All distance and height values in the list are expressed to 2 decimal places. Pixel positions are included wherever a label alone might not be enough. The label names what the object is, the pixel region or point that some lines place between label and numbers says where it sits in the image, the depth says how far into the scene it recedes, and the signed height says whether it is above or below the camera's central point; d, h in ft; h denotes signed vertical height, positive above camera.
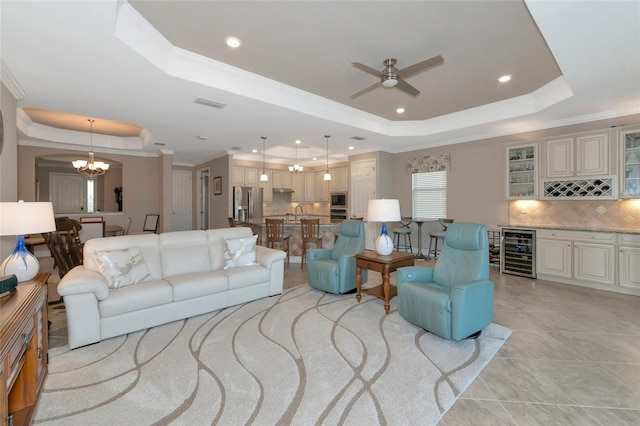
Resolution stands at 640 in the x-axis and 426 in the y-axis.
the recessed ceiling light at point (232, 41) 9.95 +5.93
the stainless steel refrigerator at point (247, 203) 26.55 +0.80
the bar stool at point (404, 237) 21.08 -2.15
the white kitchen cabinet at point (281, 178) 30.50 +3.52
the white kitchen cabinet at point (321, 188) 31.44 +2.53
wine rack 14.48 +1.18
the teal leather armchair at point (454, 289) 8.49 -2.51
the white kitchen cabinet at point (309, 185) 32.53 +2.95
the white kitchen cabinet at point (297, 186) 31.89 +2.80
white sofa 8.61 -2.56
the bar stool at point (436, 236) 19.66 -1.68
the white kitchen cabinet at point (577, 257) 13.82 -2.32
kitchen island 19.58 -1.53
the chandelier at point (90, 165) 21.04 +3.43
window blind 22.11 +1.29
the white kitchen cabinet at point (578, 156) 14.46 +2.85
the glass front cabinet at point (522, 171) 16.81 +2.35
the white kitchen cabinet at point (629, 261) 13.03 -2.28
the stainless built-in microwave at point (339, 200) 28.19 +1.11
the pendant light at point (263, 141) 20.04 +5.13
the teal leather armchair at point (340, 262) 12.84 -2.35
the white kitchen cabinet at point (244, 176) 27.35 +3.44
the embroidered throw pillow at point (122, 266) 9.77 -1.89
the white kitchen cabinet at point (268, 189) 29.53 +2.32
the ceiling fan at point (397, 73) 9.46 +4.86
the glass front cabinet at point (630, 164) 13.74 +2.22
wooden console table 4.49 -2.52
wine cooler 16.24 -2.37
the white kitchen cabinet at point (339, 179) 28.84 +3.23
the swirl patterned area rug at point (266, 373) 5.91 -4.03
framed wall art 27.00 +2.50
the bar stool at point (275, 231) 18.51 -1.26
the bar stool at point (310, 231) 18.28 -1.25
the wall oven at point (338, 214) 28.22 -0.26
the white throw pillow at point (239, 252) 12.65 -1.80
